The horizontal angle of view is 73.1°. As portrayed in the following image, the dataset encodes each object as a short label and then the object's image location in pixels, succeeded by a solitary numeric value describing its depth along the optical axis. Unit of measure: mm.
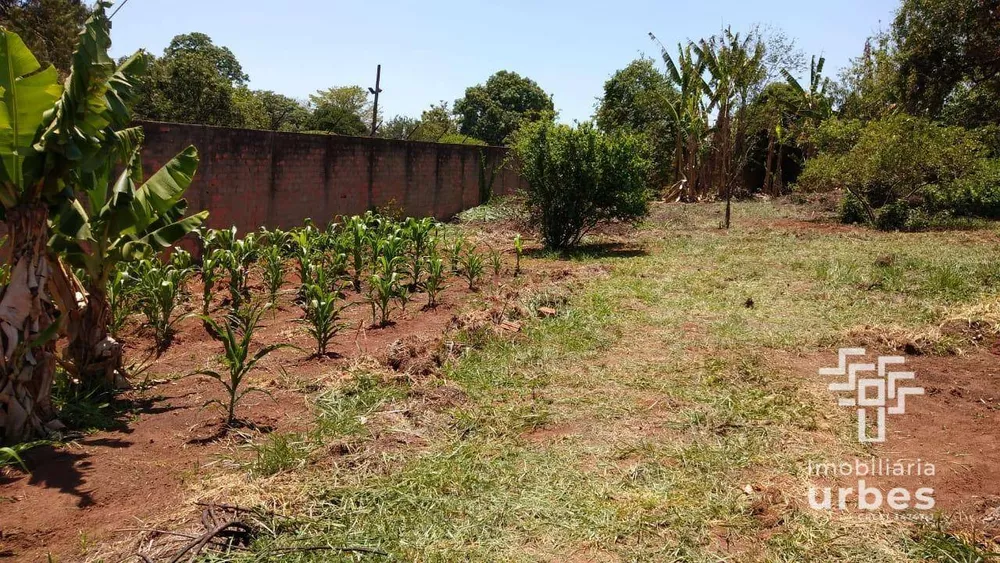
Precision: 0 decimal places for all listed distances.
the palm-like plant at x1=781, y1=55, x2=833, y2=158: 25062
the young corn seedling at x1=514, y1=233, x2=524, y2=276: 10246
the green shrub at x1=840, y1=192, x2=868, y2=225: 17016
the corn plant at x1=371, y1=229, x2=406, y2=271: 8086
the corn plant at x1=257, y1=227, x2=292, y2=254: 8820
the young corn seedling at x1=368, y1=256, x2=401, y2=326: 6902
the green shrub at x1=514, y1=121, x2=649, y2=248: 12648
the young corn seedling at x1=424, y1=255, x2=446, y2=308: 7977
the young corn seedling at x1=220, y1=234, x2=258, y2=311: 7176
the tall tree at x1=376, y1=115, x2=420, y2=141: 43906
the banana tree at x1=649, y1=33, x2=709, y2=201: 24047
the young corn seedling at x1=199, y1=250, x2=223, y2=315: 6797
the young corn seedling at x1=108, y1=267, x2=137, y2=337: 5521
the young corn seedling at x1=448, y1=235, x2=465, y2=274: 9547
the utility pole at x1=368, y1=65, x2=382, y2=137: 26683
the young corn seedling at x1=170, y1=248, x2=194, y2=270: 6930
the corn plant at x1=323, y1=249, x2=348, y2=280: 7945
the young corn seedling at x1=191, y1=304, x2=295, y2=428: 4289
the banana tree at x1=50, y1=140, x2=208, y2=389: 4512
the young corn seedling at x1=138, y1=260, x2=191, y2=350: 5996
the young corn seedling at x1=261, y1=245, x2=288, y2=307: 7445
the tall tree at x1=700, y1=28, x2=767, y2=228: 20641
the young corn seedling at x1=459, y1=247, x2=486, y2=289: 9180
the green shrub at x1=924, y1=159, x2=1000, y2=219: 15750
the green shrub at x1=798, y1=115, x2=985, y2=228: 14914
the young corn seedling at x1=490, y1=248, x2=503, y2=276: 9539
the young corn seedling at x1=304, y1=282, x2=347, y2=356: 5793
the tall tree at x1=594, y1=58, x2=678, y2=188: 26922
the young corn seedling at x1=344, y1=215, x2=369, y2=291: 8781
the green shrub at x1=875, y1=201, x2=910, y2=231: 15758
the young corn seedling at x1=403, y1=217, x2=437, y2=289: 9453
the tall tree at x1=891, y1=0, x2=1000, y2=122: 16766
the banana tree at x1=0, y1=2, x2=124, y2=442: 3857
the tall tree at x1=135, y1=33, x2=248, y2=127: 23844
